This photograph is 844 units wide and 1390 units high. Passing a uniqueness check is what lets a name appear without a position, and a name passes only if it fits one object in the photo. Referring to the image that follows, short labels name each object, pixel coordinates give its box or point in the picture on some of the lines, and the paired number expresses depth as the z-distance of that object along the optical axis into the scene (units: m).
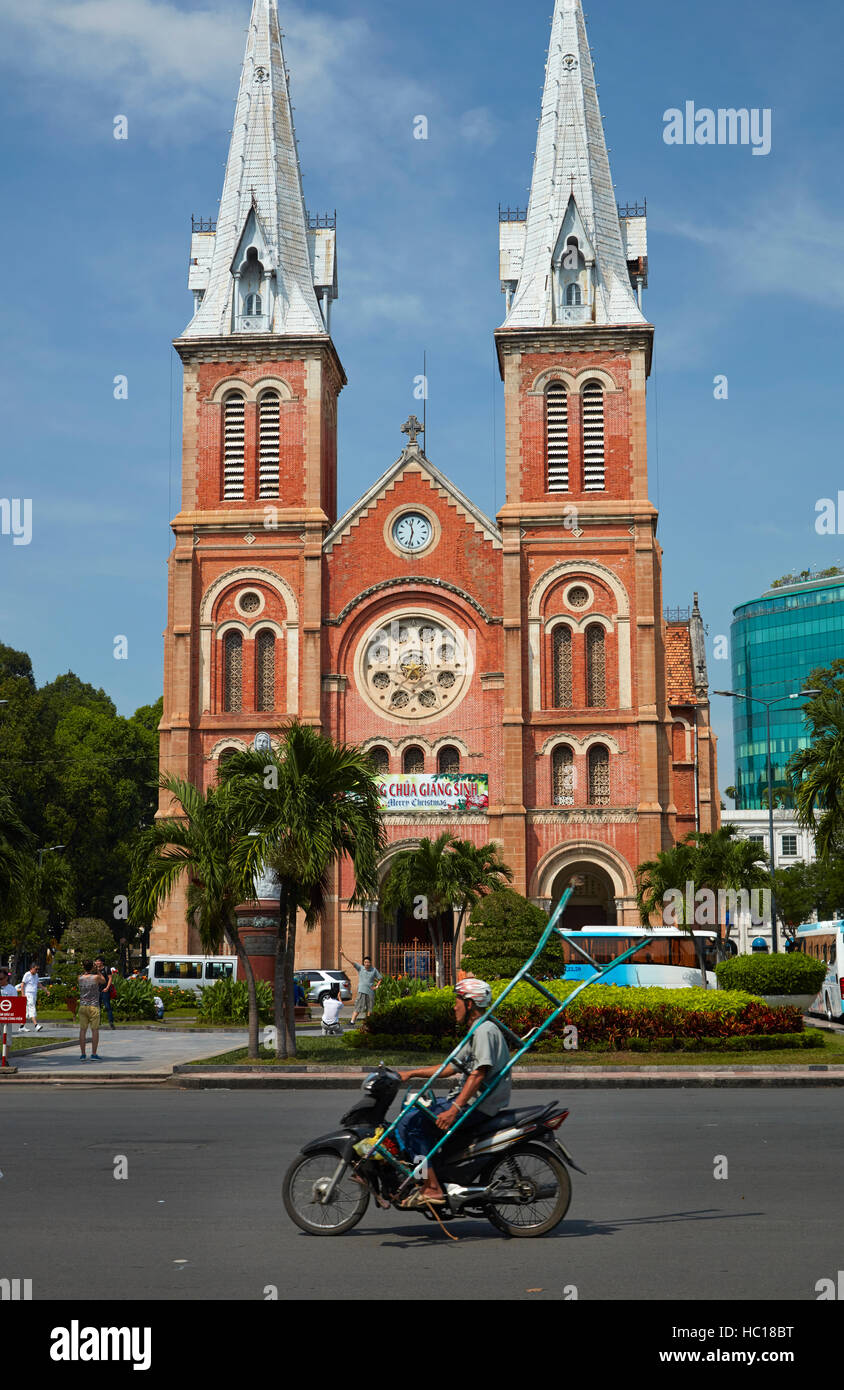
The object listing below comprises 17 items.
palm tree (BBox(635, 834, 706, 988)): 46.44
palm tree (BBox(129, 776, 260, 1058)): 25.36
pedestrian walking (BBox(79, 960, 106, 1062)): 27.09
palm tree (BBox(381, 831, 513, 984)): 44.66
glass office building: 138.88
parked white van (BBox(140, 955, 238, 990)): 51.22
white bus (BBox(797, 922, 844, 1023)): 37.94
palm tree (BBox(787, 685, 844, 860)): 30.20
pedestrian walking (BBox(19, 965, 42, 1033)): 39.30
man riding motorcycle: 10.05
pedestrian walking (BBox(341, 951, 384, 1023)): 39.81
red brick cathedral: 51.44
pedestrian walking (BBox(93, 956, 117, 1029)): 31.25
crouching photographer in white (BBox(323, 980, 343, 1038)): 34.94
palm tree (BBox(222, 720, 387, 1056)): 24.97
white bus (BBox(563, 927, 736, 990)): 37.66
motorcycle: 10.03
